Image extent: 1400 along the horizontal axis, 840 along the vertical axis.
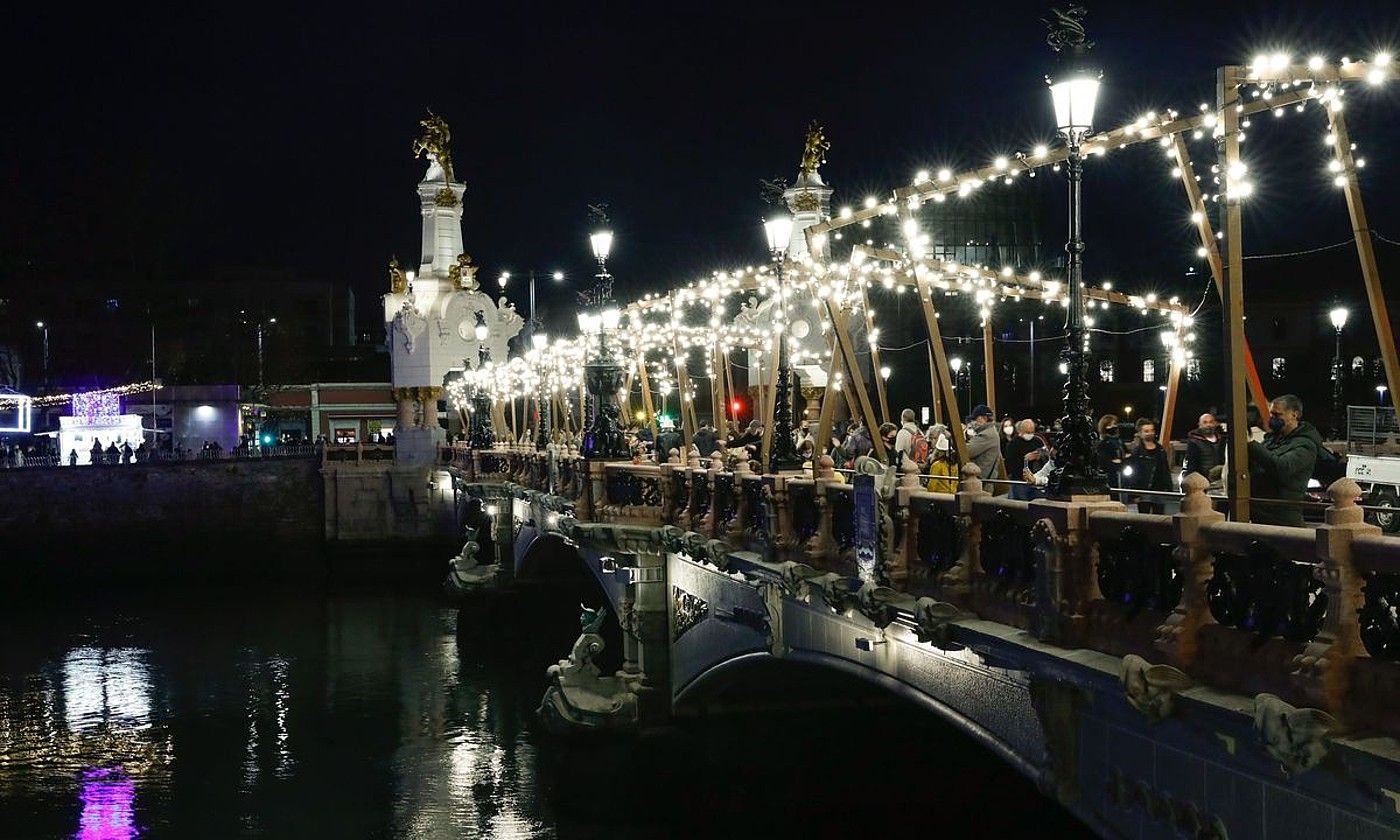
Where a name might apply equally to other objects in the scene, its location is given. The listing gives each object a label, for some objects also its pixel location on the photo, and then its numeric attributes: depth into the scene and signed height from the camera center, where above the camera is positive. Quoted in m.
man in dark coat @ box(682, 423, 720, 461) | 22.86 -0.23
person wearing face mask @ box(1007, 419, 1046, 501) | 15.46 -0.33
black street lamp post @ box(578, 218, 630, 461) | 22.05 +0.63
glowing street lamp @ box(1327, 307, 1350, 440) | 20.80 +0.20
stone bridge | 6.48 -1.28
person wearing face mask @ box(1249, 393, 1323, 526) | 8.77 -0.27
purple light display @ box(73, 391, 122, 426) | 59.66 +1.53
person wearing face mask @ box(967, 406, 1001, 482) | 13.84 -0.21
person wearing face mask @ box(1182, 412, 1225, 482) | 11.69 -0.28
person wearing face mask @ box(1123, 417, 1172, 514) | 12.67 -0.43
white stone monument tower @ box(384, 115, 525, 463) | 57.88 +4.74
